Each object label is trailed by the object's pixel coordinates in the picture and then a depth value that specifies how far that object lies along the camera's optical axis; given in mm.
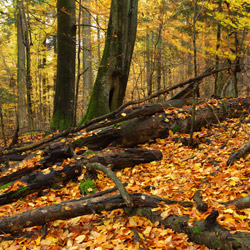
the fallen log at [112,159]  4168
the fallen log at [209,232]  1904
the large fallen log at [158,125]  4945
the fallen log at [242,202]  2435
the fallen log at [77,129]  4973
